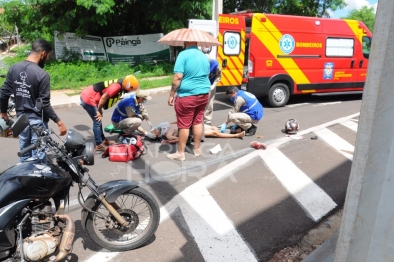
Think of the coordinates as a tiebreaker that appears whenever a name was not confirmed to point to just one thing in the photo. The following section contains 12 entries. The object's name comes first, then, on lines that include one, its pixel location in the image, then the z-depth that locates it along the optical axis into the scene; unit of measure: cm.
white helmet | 679
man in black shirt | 377
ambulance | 877
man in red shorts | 502
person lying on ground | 627
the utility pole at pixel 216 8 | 870
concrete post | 177
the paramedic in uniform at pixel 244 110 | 651
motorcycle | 250
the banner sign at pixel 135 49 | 1630
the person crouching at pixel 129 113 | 566
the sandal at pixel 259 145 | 592
